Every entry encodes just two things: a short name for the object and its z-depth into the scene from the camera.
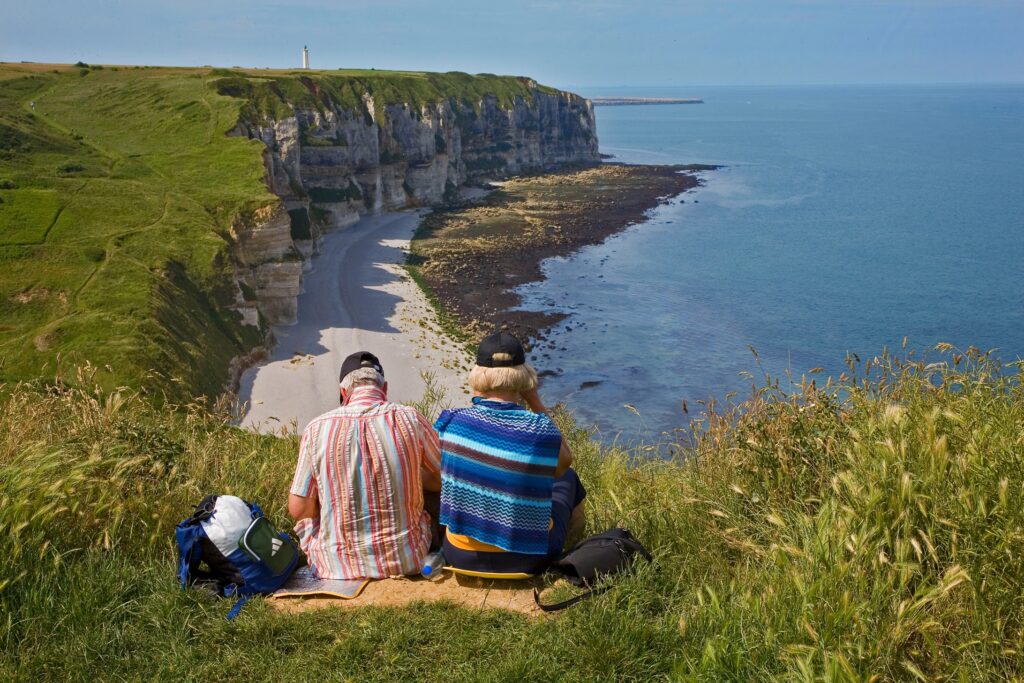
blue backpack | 5.36
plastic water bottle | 5.64
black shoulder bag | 5.19
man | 5.59
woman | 5.38
